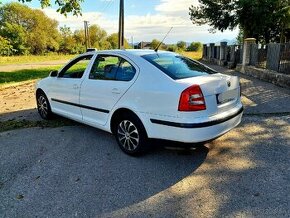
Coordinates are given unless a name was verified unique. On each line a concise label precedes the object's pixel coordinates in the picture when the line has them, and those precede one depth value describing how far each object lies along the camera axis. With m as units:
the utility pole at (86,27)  45.27
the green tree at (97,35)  61.99
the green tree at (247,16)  16.55
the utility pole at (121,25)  18.53
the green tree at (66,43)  54.32
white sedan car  2.78
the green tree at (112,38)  64.41
